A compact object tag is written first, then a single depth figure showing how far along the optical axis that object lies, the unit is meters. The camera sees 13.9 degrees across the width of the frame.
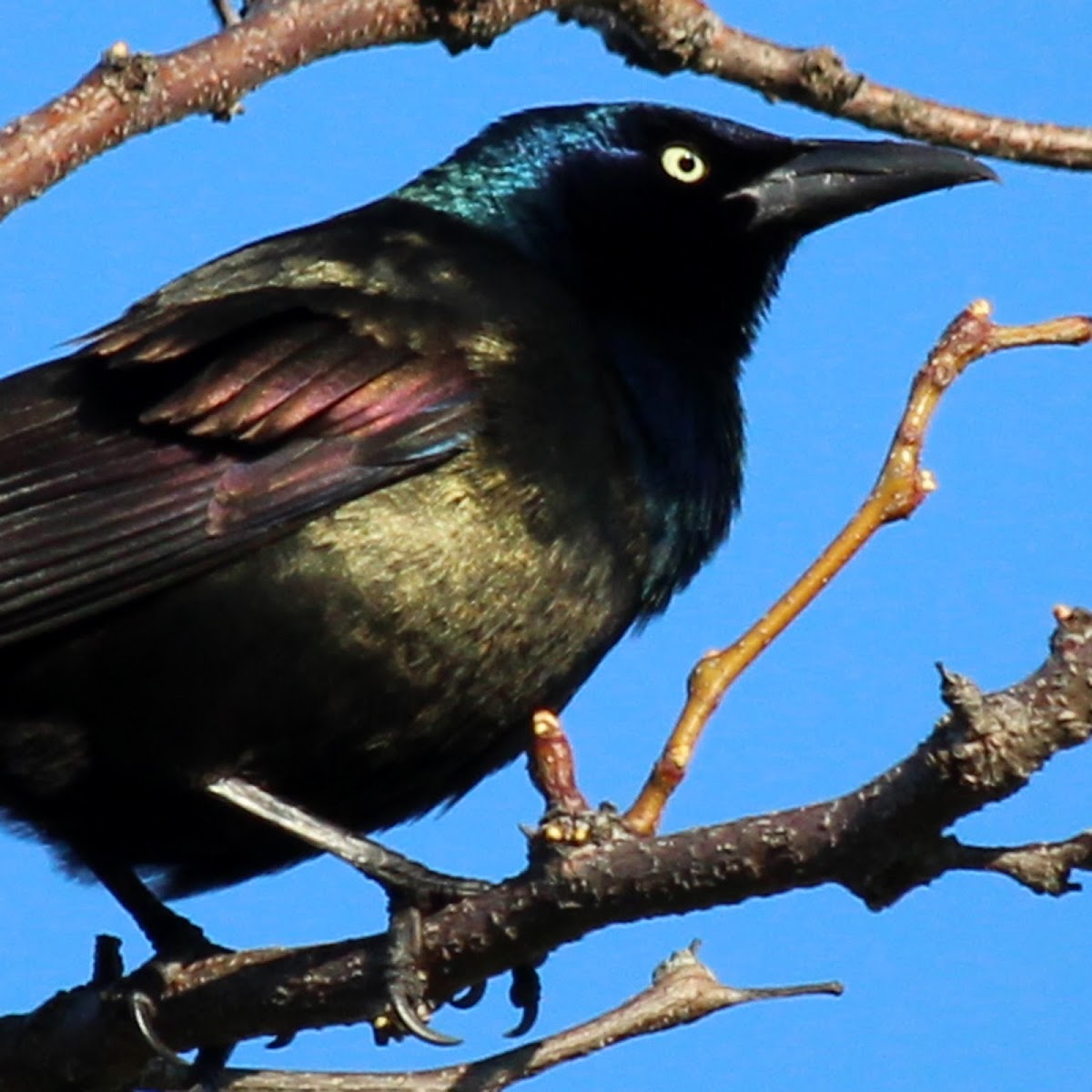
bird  9.23
